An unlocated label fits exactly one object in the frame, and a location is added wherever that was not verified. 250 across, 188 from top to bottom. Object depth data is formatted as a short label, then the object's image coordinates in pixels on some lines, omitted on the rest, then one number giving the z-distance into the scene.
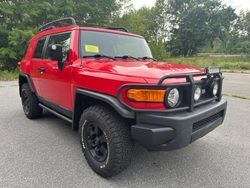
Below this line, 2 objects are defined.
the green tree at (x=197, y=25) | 55.37
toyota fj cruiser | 2.35
